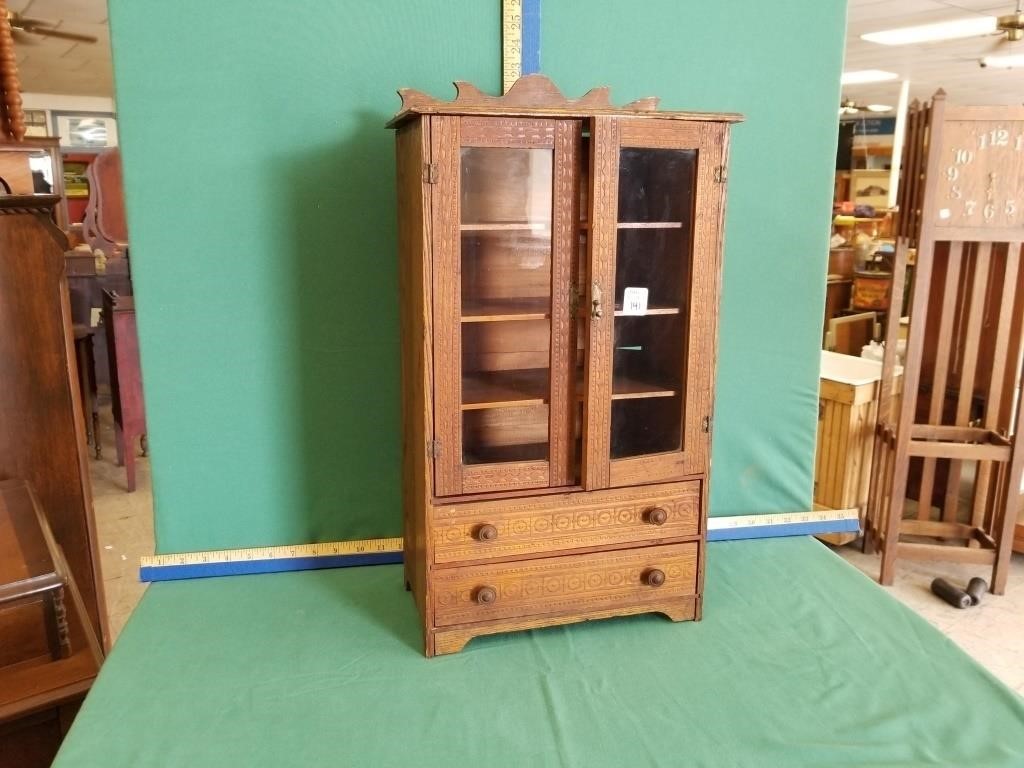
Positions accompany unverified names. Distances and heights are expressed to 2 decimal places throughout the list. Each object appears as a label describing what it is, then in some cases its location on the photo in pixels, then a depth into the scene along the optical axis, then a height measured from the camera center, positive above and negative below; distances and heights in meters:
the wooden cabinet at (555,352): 1.46 -0.23
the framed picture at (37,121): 9.31 +1.21
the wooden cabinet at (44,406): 2.04 -0.48
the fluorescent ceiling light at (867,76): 7.91 +1.57
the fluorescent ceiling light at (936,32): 5.84 +1.52
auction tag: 1.58 -0.13
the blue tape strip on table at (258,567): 1.82 -0.77
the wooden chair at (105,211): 5.36 +0.11
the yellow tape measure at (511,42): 1.73 +0.40
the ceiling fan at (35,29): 5.30 +1.34
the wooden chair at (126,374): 4.05 -0.74
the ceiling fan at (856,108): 7.35 +1.36
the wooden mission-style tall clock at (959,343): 2.89 -0.44
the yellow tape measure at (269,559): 1.82 -0.75
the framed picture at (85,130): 9.56 +1.15
